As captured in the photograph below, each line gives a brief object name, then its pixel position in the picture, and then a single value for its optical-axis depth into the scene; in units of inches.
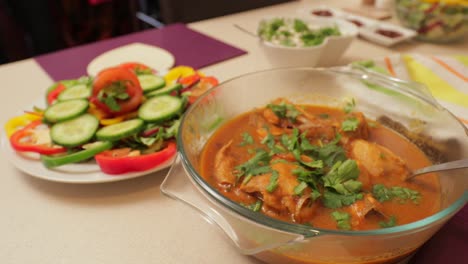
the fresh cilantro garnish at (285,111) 22.6
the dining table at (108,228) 18.7
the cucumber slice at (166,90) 25.2
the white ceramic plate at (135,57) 31.7
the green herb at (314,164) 18.9
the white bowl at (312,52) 28.4
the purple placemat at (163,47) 32.1
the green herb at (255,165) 19.2
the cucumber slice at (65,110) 23.5
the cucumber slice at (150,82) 25.8
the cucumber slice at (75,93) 25.4
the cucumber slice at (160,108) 23.1
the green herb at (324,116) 23.4
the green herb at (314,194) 17.9
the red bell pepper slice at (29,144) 22.0
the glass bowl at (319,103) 15.8
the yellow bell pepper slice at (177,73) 28.0
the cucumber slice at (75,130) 22.0
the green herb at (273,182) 18.1
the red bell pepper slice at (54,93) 26.2
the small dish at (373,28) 34.3
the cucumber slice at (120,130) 21.9
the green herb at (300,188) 17.9
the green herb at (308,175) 18.3
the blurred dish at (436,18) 33.1
